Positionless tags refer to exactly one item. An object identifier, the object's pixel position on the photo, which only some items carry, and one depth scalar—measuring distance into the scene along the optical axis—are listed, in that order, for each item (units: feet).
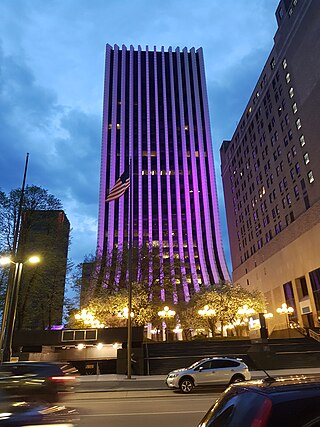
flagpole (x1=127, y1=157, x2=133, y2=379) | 75.21
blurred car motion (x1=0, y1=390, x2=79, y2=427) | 20.92
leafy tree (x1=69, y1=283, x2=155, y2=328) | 134.31
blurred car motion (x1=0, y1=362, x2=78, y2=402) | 27.14
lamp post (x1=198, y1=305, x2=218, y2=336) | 155.51
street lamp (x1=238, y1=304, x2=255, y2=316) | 156.98
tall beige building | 154.51
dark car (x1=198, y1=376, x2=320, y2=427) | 7.77
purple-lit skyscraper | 305.73
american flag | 89.56
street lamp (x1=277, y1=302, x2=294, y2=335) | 156.40
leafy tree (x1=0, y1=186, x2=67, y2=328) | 107.45
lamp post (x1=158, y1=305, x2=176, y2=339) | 140.03
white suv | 55.31
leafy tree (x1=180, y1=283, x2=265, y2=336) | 163.94
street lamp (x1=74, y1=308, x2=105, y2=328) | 135.85
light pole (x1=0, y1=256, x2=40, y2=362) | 59.31
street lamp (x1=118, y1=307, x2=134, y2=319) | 134.82
